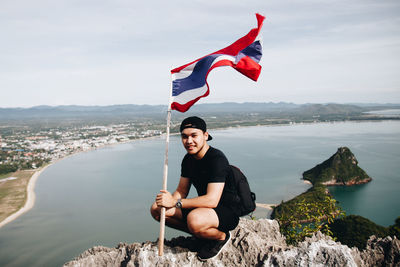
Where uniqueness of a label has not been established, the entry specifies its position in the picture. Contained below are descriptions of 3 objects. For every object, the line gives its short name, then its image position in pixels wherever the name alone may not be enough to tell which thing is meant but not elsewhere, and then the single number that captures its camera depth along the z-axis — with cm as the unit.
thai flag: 331
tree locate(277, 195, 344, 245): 427
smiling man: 271
